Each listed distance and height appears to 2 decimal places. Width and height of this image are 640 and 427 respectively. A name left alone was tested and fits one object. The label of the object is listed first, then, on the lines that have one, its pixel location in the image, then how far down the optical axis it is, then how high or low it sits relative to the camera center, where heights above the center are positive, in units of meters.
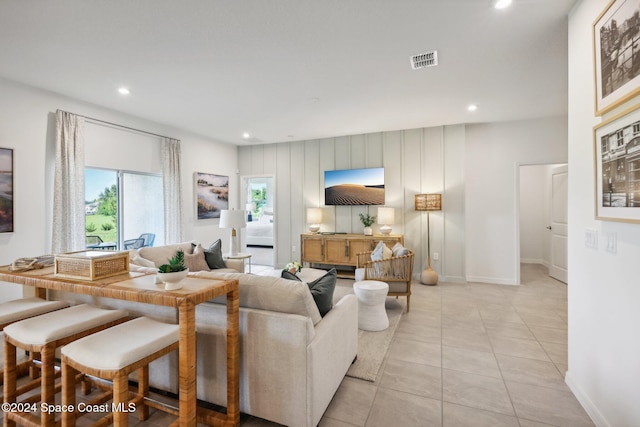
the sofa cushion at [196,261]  3.88 -0.61
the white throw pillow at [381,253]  4.01 -0.56
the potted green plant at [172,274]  1.52 -0.30
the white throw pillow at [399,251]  3.88 -0.52
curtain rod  4.11 +1.38
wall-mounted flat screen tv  5.78 +0.53
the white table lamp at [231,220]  4.88 -0.09
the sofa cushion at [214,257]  4.14 -0.60
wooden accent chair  3.68 -0.75
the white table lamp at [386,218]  5.45 -0.10
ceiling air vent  2.84 +1.50
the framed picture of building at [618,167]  1.41 +0.23
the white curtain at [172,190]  5.22 +0.45
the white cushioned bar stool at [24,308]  1.86 -0.61
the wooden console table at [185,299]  1.47 -0.42
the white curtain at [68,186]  3.74 +0.39
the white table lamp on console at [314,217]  6.17 -0.07
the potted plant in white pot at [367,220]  5.83 -0.14
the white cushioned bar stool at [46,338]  1.60 -0.68
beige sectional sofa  1.71 -0.84
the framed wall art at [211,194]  5.98 +0.43
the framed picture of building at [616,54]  1.42 +0.83
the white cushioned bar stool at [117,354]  1.36 -0.67
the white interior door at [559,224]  5.24 -0.25
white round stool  3.23 -1.06
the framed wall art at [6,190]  3.31 +0.30
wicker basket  1.70 -0.29
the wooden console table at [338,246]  5.42 -0.62
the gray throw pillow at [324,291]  2.10 -0.56
